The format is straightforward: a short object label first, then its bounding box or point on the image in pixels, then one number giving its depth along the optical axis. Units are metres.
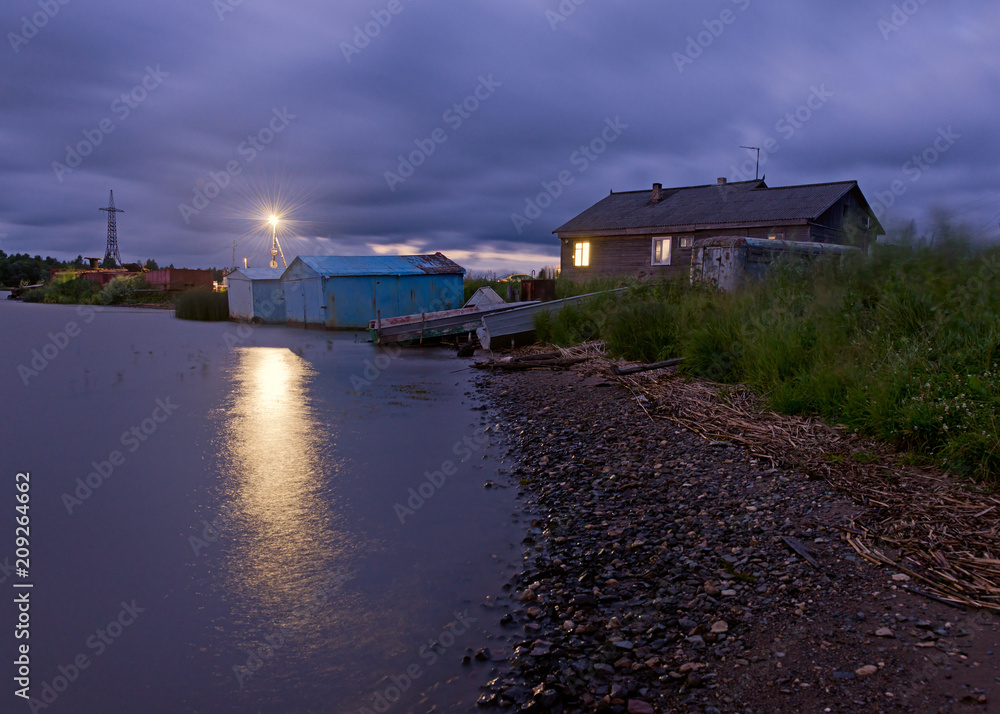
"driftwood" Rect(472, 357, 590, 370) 12.19
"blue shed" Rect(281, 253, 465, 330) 26.20
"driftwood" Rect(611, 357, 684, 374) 9.14
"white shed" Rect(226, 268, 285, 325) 32.28
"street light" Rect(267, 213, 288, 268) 39.66
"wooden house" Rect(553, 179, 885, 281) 23.06
